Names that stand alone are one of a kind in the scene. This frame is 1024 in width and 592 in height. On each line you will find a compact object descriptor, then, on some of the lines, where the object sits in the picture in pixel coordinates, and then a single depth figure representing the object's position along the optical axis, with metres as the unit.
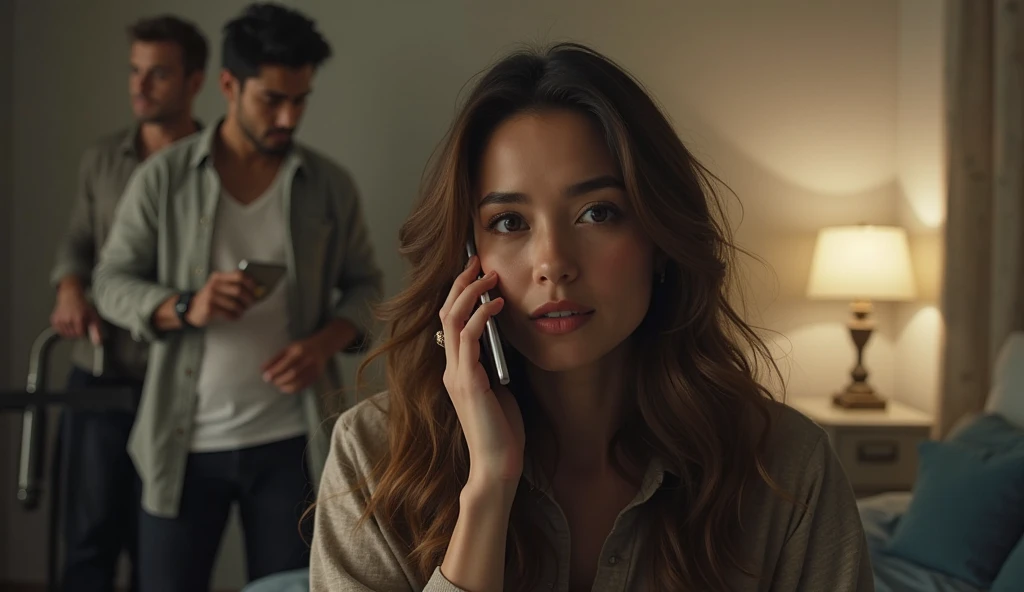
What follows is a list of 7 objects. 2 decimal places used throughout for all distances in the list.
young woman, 1.20
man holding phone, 2.37
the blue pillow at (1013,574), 1.90
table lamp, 3.54
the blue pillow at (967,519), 2.08
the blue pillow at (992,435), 2.25
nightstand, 3.35
